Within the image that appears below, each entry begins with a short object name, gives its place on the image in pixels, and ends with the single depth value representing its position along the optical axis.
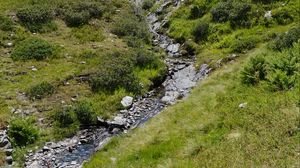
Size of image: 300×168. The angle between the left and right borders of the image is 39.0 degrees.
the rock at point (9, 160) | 17.00
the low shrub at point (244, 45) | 25.72
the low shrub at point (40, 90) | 21.84
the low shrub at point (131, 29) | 30.14
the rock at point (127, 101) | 21.80
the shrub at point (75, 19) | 30.84
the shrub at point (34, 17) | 29.21
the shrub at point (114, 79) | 23.00
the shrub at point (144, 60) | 25.66
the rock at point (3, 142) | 17.89
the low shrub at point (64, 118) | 19.77
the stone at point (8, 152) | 17.44
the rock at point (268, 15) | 27.95
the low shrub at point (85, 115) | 20.05
